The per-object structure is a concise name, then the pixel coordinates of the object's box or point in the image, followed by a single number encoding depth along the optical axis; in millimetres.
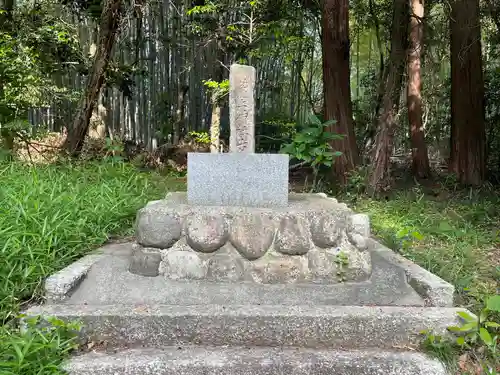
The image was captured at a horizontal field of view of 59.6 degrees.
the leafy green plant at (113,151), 5193
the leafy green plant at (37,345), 1732
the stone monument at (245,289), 1938
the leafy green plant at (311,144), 3881
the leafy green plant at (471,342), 2000
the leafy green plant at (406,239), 3232
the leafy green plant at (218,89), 6449
